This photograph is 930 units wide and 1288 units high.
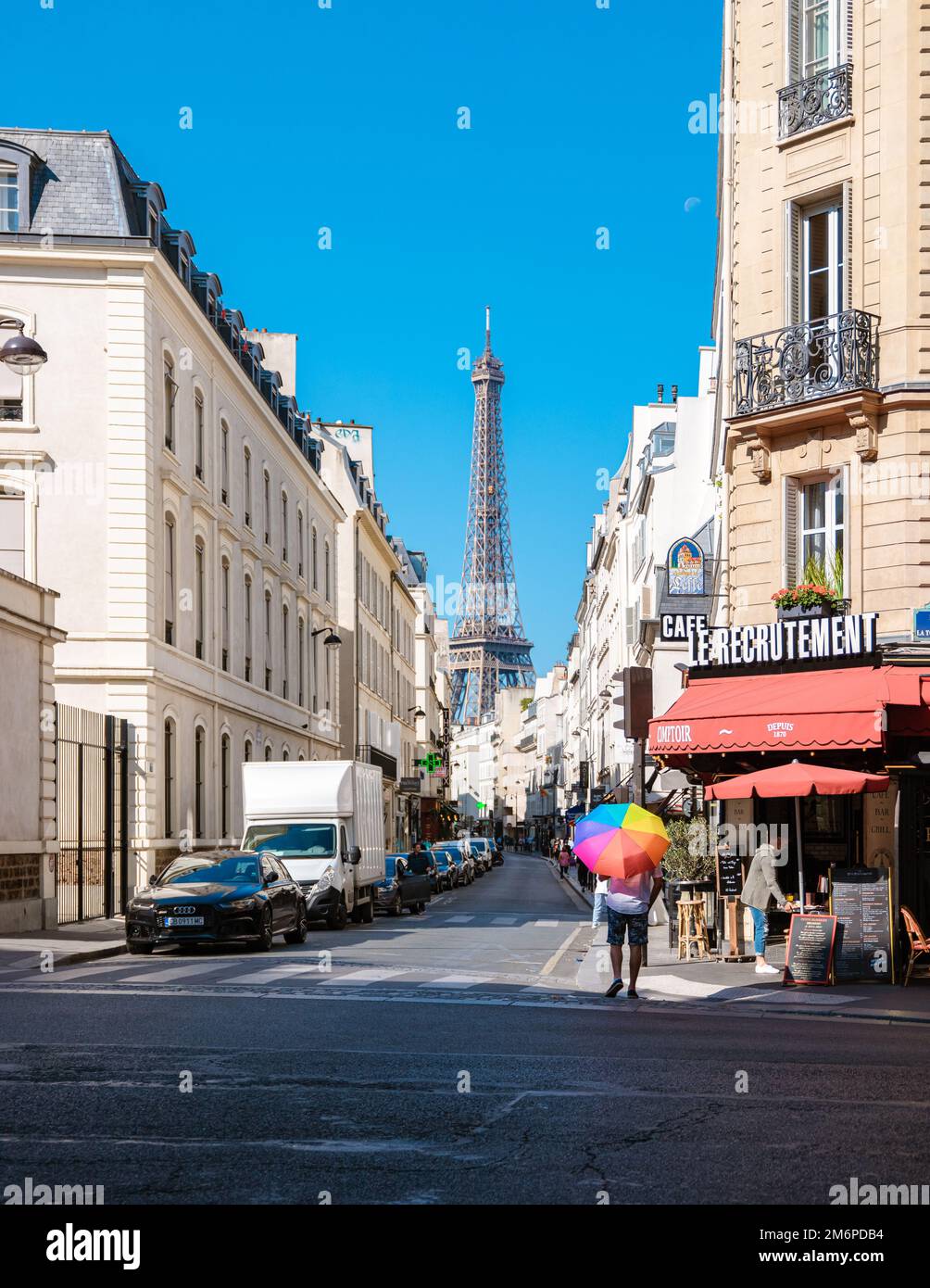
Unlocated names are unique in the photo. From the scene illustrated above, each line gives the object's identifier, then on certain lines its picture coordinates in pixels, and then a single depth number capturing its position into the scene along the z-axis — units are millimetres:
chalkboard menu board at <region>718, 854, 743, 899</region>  21016
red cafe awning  18312
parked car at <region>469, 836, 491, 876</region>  76738
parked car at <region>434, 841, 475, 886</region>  60469
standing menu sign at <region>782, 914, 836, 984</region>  17750
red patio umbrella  17859
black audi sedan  21375
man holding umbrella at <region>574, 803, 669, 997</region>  16266
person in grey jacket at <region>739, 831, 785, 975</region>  18266
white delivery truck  28656
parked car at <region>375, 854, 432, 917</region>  35844
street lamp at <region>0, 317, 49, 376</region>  19953
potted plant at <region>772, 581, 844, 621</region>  20797
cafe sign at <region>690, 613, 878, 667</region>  19797
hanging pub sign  29344
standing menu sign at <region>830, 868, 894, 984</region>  18016
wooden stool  21469
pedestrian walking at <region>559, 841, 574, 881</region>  69438
